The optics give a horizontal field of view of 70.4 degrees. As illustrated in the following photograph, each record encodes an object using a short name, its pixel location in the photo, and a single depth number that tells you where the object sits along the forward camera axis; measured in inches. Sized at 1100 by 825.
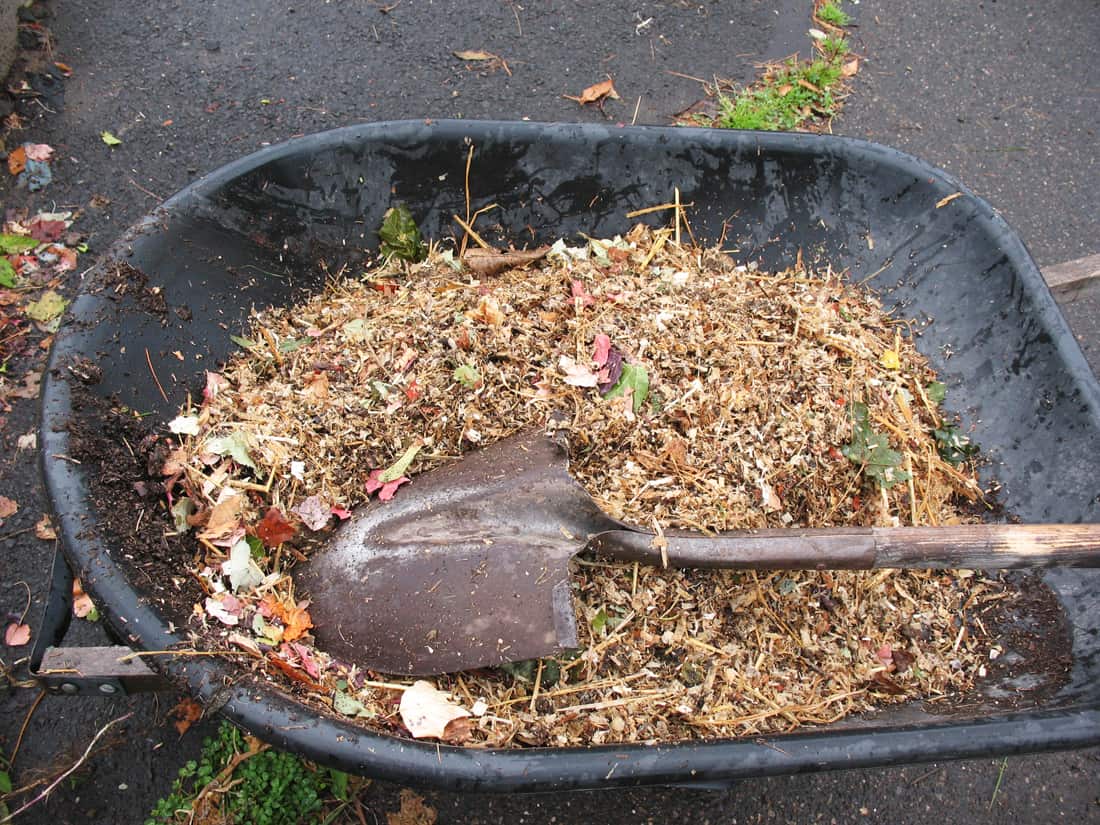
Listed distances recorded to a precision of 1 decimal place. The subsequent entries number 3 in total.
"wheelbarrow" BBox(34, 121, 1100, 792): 62.6
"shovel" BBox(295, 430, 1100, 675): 73.3
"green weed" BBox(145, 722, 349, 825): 88.7
